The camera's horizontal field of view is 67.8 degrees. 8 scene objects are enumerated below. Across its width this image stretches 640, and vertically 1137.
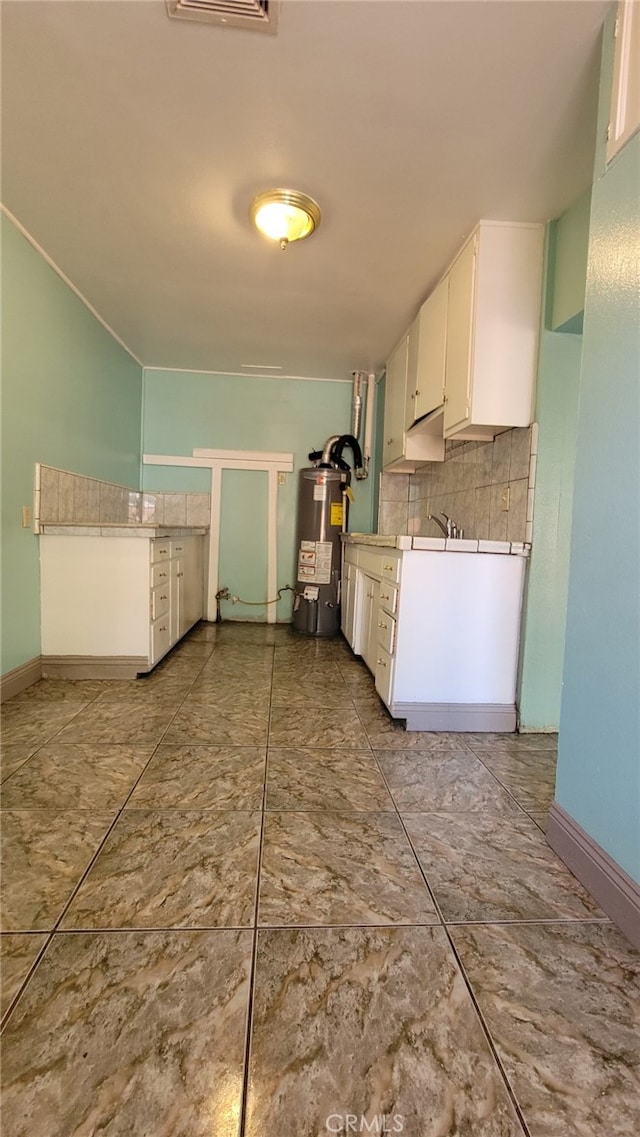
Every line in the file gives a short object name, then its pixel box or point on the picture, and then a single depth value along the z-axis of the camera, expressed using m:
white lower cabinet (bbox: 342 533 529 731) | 2.08
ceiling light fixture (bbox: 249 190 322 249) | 1.95
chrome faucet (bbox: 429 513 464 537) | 2.76
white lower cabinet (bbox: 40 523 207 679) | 2.57
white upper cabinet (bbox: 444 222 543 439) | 2.07
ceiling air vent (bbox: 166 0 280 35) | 1.23
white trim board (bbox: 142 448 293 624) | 4.32
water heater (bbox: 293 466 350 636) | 3.96
